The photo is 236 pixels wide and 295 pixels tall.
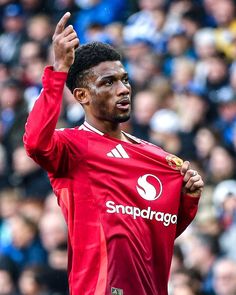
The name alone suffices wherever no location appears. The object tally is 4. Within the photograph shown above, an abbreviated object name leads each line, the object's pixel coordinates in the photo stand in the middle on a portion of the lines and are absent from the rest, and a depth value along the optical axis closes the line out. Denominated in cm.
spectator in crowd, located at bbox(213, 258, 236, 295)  1784
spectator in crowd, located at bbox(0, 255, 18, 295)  2092
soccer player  1177
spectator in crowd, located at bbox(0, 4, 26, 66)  2939
